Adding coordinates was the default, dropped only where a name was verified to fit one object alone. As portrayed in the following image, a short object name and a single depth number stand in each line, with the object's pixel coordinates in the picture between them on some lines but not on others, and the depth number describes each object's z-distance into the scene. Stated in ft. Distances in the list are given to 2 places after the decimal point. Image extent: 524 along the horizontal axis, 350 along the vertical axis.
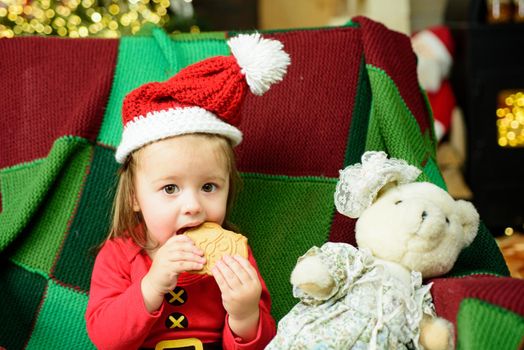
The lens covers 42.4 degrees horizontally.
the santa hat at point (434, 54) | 8.65
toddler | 3.36
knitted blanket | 4.10
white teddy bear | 3.21
